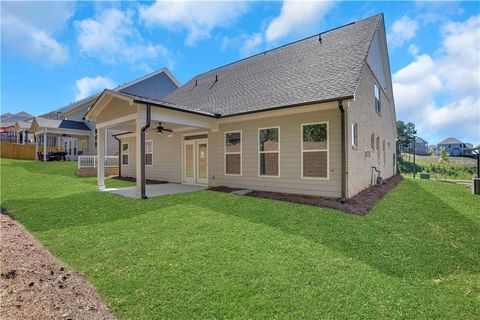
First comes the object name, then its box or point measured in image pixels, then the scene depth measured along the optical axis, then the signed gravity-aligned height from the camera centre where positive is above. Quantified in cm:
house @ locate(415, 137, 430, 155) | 7962 +404
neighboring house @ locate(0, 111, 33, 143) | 3144 +459
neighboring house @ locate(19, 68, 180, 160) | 2169 +353
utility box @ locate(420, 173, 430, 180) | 2263 -170
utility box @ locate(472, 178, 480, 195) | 993 -119
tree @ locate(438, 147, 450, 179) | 3586 -19
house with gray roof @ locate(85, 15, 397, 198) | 784 +149
